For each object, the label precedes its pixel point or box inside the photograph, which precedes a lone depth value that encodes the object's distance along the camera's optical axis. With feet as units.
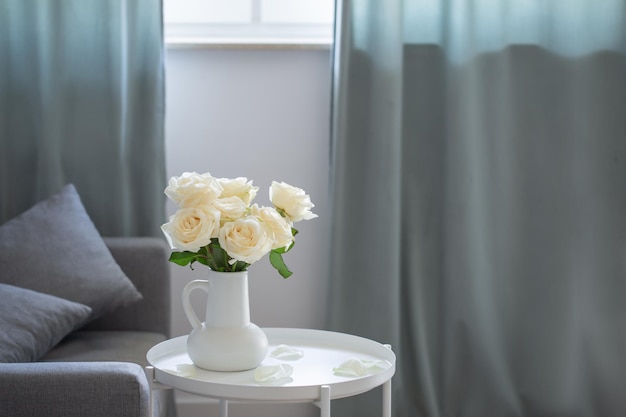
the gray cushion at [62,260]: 9.86
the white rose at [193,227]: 7.75
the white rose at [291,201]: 8.07
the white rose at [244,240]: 7.74
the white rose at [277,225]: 7.92
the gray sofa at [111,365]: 7.82
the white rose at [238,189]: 8.01
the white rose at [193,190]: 7.84
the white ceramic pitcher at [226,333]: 7.98
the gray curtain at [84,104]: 10.86
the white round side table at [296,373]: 7.68
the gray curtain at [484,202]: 11.01
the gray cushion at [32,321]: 8.79
